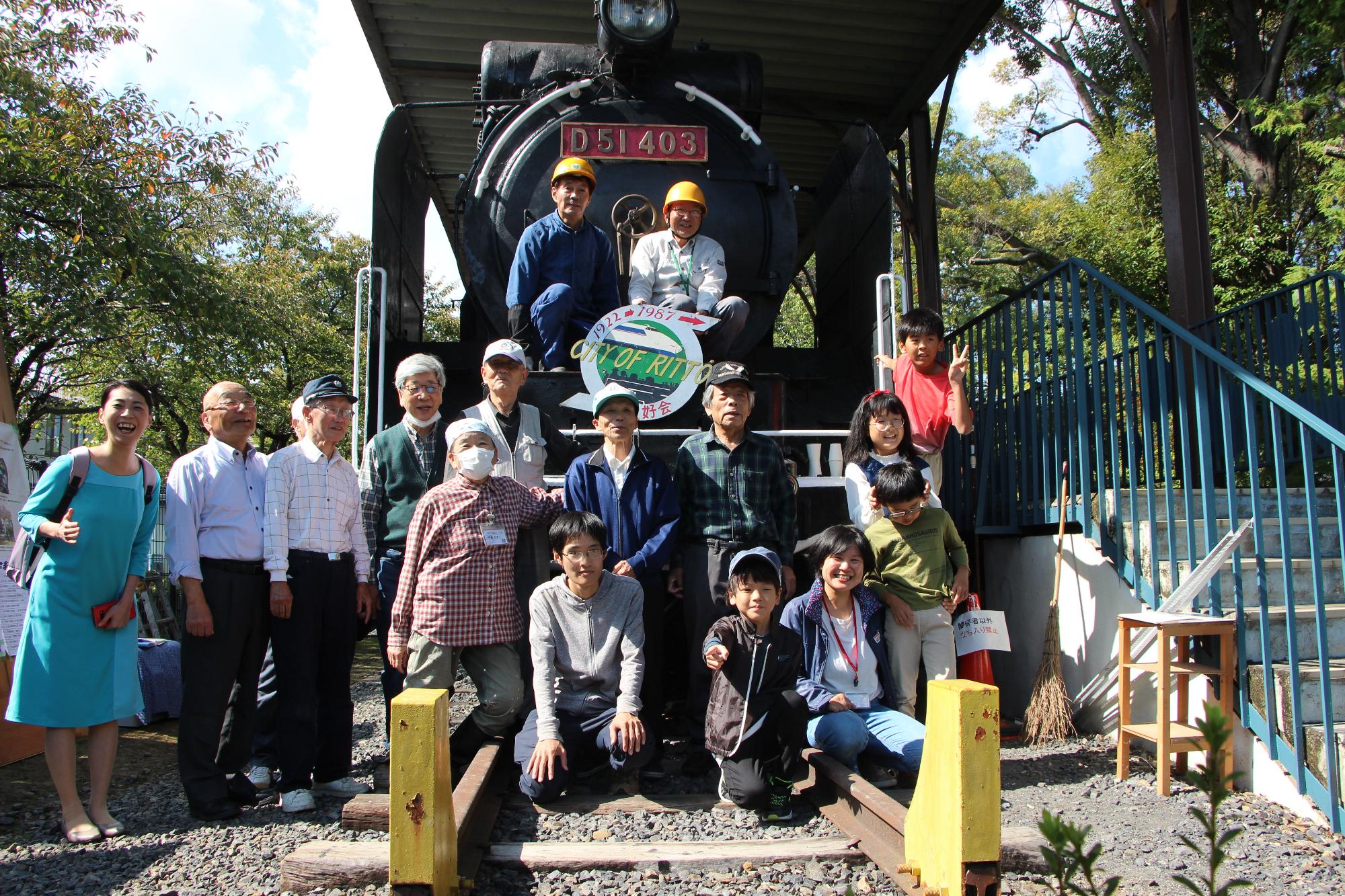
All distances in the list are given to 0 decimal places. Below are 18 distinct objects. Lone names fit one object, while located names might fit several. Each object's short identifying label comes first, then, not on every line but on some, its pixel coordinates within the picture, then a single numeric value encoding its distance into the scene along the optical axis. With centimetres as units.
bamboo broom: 455
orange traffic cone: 439
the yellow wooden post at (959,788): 232
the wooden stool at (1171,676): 373
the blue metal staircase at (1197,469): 361
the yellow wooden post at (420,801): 235
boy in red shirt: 462
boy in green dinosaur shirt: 397
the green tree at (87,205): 830
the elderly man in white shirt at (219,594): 349
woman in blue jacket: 361
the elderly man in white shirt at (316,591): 363
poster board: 446
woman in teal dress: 335
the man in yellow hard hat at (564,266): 471
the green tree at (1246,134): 1164
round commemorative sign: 444
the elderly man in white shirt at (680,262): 485
